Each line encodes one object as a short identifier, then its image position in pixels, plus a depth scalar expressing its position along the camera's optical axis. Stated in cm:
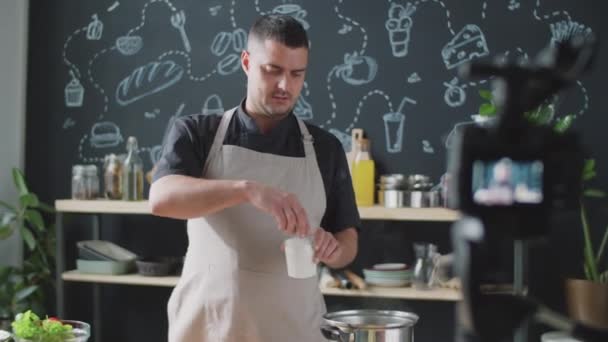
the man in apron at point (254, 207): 206
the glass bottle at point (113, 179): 381
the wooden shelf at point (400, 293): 324
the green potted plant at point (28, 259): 385
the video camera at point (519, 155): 67
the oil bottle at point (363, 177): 350
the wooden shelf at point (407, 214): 329
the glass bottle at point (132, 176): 377
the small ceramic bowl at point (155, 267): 364
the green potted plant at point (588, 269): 302
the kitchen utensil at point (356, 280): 336
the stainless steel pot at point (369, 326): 195
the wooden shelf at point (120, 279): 358
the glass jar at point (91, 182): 388
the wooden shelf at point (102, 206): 365
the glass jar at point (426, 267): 333
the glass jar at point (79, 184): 387
